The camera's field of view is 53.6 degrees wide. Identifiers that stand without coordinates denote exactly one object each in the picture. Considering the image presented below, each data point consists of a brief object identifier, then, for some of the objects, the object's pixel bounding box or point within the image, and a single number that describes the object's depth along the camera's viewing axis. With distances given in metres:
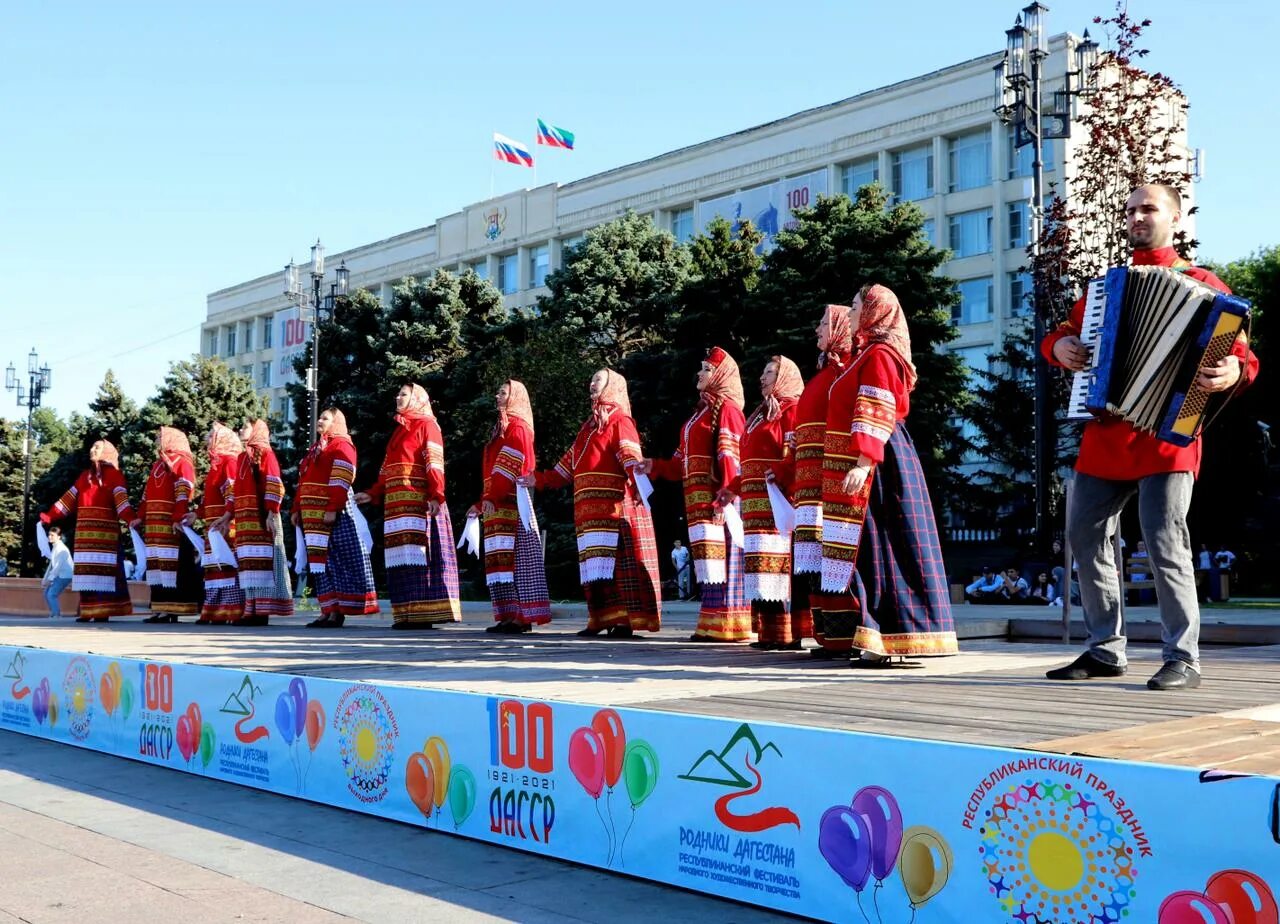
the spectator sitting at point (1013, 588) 20.67
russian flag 51.50
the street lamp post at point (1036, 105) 17.42
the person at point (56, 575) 17.05
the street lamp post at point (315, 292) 27.45
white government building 38.56
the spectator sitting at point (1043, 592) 18.33
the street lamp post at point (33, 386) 38.56
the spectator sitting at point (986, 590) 21.50
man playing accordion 4.75
